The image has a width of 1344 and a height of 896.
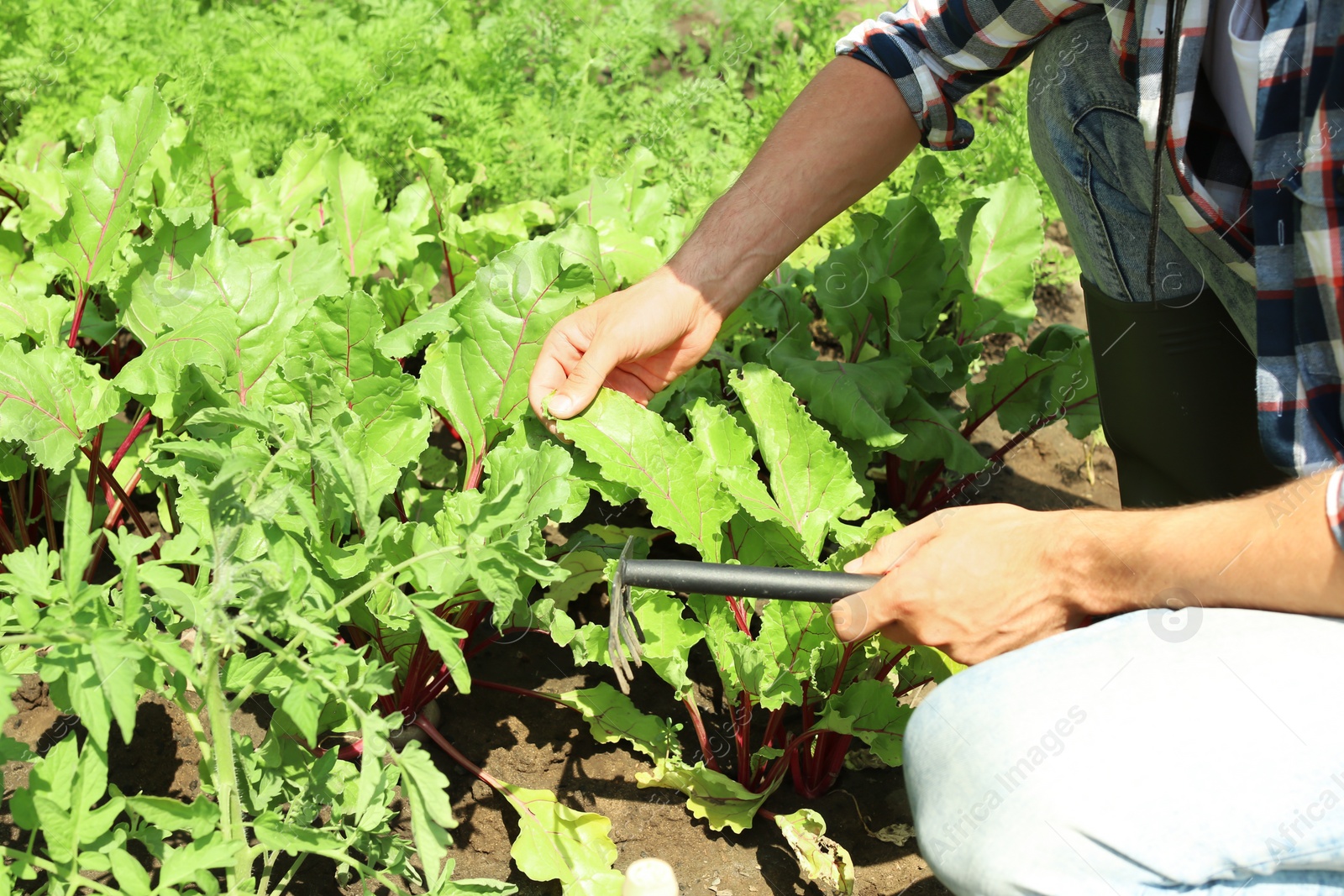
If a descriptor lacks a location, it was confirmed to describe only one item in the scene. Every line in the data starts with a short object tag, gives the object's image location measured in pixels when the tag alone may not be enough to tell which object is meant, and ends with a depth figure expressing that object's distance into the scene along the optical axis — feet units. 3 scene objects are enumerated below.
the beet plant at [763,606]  5.85
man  4.26
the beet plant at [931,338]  7.43
